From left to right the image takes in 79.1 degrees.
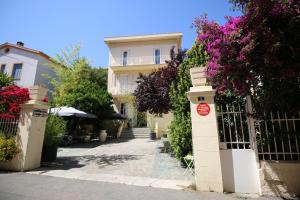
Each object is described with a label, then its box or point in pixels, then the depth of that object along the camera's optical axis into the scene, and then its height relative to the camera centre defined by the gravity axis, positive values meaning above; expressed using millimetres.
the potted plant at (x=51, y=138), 7176 -377
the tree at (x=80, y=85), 14898 +4578
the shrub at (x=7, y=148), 5762 -654
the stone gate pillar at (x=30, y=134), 6047 -195
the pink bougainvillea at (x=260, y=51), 3555 +1617
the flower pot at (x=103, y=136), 14778 -516
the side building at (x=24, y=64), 19797 +7105
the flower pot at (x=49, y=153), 7133 -961
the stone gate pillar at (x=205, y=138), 4277 -156
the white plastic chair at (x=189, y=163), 5784 -1026
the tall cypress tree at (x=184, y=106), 6245 +882
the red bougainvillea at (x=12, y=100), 6234 +957
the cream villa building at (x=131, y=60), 21312 +8429
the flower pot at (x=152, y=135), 16208 -445
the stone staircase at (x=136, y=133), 16922 -272
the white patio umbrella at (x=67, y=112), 11469 +1068
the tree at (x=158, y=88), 9008 +2284
